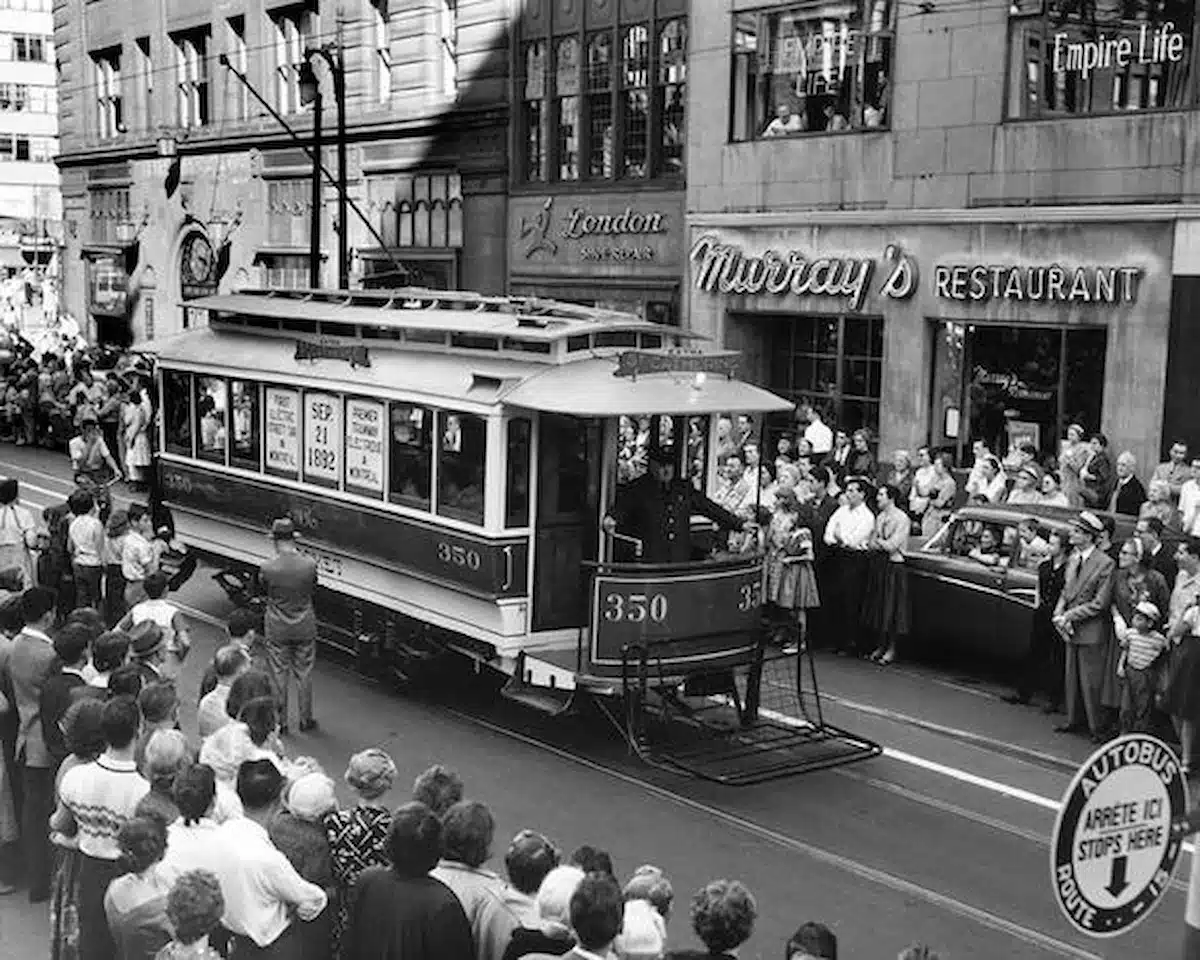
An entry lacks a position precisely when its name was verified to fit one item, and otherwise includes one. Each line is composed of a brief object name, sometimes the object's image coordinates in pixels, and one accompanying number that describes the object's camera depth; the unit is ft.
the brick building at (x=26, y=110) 327.06
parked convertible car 46.70
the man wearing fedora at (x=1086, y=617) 41.70
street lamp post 81.47
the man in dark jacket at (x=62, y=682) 27.78
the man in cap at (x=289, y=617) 39.55
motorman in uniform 41.09
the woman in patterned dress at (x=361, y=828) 21.67
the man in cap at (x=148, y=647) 30.01
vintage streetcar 38.55
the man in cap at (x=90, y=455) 65.46
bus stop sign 13.28
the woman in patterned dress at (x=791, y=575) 49.85
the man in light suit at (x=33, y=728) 28.71
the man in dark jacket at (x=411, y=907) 18.57
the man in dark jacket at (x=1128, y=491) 61.16
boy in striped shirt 39.09
